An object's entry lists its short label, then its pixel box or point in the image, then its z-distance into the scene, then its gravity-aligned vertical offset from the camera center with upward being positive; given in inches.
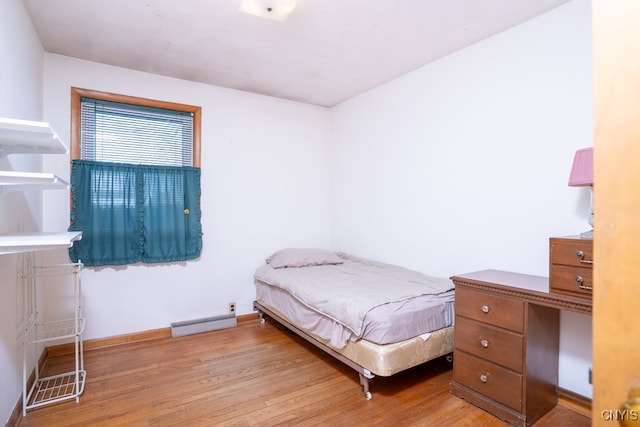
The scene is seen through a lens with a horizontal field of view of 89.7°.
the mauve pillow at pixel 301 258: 135.3 -21.3
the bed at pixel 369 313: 79.2 -29.0
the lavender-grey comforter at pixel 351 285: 86.3 -24.6
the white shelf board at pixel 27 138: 48.3 +12.2
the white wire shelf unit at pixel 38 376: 79.0 -46.4
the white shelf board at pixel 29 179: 48.8 +4.6
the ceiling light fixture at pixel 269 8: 80.4 +51.6
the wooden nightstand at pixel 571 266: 61.6 -11.2
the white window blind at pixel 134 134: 113.5 +27.9
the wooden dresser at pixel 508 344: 69.5 -31.2
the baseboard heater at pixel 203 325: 123.8 -46.2
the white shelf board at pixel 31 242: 50.3 -5.6
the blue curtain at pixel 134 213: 110.0 -1.7
